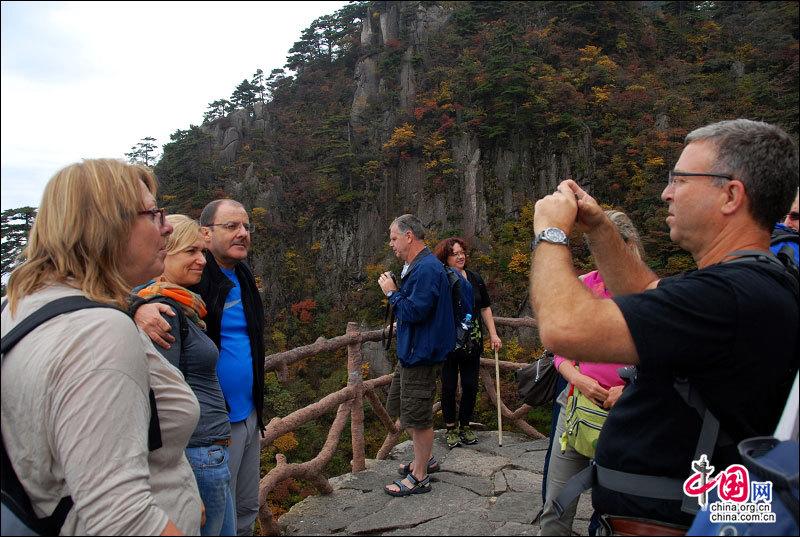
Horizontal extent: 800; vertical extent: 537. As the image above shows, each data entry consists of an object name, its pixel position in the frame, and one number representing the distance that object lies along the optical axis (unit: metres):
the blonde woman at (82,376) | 0.84
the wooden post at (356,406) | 3.89
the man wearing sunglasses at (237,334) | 2.23
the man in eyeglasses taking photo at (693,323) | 0.98
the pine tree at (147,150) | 29.88
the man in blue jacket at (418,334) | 3.29
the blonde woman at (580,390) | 2.02
